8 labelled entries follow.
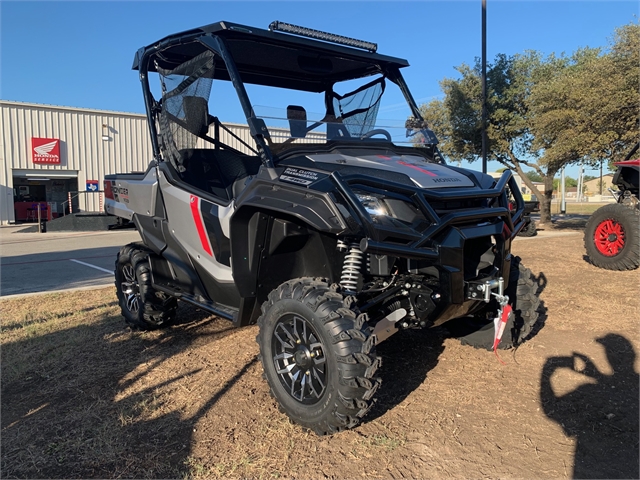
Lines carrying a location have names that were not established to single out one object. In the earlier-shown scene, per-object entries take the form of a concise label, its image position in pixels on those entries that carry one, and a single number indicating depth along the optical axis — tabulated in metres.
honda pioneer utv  2.96
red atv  8.21
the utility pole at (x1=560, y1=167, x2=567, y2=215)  35.21
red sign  26.97
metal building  26.58
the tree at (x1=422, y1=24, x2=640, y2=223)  14.01
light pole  12.62
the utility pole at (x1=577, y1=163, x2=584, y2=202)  62.99
